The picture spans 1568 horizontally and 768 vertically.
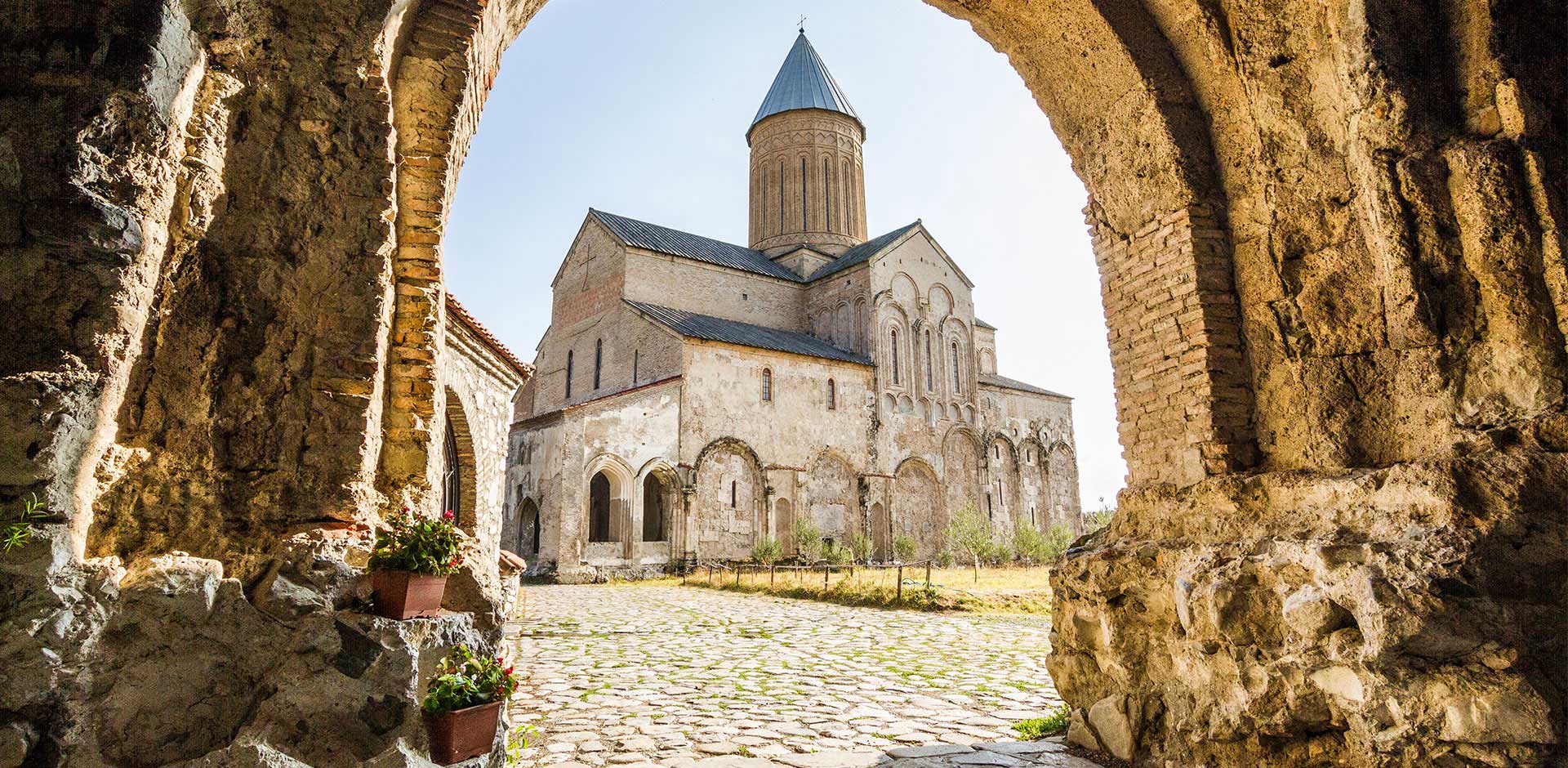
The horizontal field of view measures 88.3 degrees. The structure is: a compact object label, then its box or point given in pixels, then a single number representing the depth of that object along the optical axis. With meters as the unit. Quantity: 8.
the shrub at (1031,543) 22.45
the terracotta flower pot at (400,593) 2.70
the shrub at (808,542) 21.02
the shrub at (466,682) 2.68
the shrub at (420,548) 2.75
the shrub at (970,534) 19.92
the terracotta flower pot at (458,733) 2.64
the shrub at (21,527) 2.04
